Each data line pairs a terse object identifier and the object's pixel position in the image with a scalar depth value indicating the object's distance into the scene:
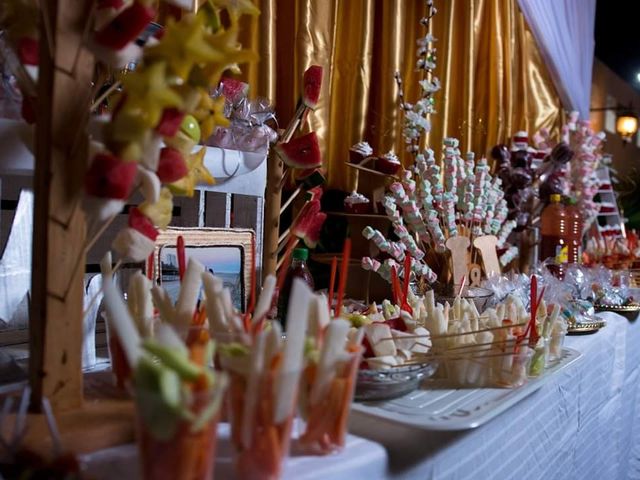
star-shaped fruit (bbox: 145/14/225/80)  0.54
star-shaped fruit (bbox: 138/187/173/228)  0.66
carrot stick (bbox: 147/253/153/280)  0.88
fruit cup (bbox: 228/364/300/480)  0.52
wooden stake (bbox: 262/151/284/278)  1.15
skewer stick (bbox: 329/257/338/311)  0.82
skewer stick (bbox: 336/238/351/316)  0.68
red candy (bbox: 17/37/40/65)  0.65
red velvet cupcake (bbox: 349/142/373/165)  1.75
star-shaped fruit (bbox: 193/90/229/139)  0.66
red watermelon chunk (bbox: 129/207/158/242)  0.67
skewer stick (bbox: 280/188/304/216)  1.17
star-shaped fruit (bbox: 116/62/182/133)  0.54
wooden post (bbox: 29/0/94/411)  0.60
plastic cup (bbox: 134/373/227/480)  0.43
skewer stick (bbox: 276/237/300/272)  1.12
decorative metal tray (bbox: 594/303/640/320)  1.69
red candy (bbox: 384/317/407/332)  0.86
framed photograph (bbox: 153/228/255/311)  1.01
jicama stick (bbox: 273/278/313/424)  0.51
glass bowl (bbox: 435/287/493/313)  1.28
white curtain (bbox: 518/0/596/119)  2.54
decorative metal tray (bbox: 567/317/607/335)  1.29
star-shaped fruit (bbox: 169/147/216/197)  0.69
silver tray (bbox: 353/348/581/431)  0.68
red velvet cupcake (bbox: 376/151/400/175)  1.72
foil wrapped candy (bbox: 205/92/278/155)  1.13
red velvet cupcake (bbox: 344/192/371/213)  2.04
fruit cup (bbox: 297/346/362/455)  0.58
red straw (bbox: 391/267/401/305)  1.05
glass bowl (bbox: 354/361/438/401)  0.74
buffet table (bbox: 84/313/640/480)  0.58
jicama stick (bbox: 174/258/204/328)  0.68
